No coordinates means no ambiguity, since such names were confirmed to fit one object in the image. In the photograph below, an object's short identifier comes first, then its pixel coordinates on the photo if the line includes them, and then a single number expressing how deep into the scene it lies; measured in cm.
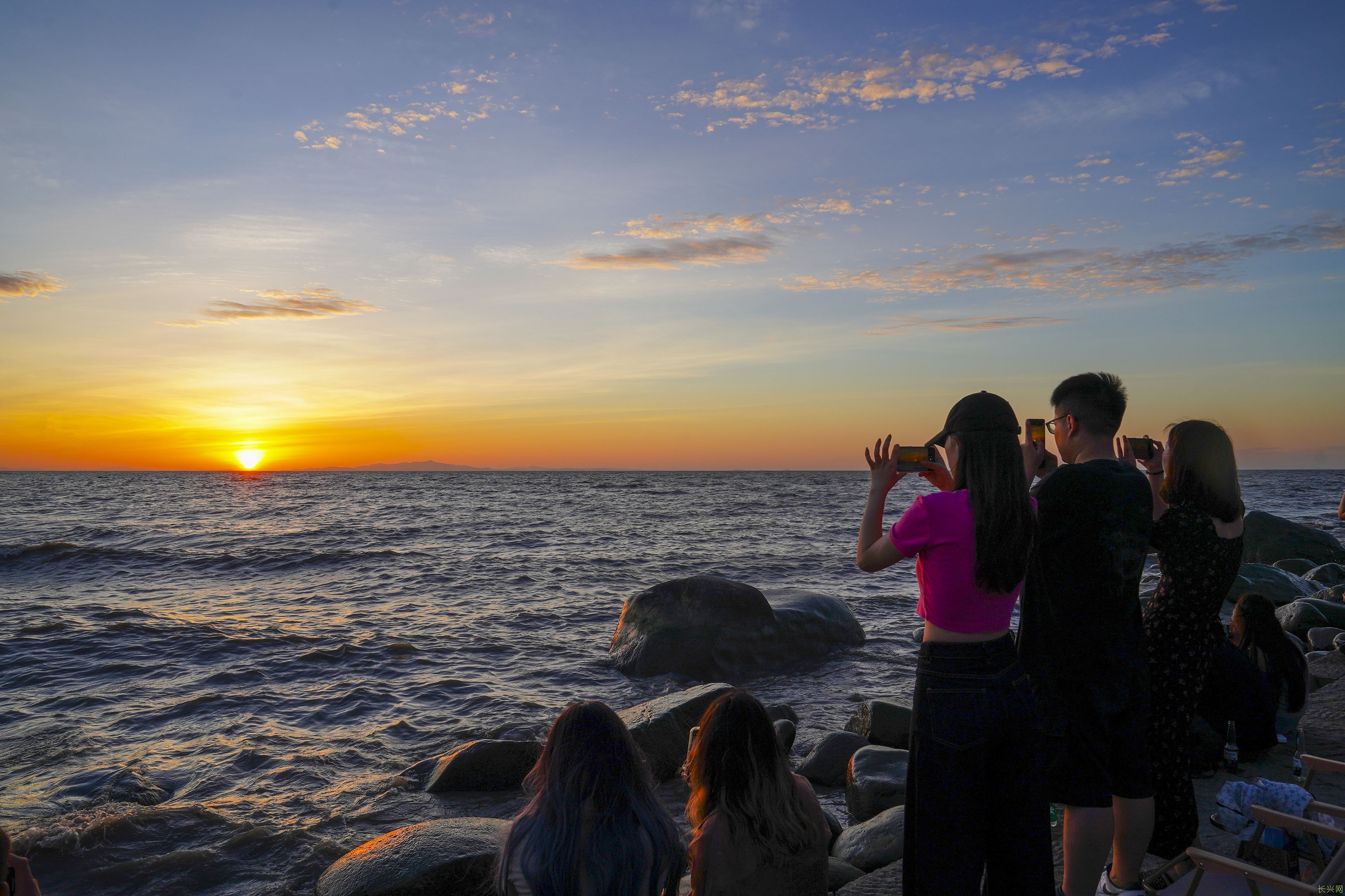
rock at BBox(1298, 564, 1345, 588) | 1572
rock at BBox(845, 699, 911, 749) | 747
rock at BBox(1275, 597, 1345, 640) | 1020
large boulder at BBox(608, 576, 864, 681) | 1062
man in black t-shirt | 296
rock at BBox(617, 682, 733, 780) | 696
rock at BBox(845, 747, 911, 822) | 598
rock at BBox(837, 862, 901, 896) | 415
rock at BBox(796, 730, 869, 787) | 695
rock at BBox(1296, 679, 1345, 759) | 569
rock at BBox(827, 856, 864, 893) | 472
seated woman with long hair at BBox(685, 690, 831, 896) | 279
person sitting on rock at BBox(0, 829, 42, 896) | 281
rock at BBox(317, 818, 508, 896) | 464
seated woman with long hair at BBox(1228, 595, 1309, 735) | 577
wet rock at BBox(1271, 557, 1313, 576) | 1689
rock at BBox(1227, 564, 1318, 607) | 1261
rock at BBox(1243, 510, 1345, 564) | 1869
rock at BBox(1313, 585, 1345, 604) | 1207
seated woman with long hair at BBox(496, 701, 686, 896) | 262
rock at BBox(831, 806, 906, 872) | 496
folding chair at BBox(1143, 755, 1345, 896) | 278
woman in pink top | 254
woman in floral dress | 344
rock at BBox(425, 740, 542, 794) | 693
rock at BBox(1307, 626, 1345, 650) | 945
